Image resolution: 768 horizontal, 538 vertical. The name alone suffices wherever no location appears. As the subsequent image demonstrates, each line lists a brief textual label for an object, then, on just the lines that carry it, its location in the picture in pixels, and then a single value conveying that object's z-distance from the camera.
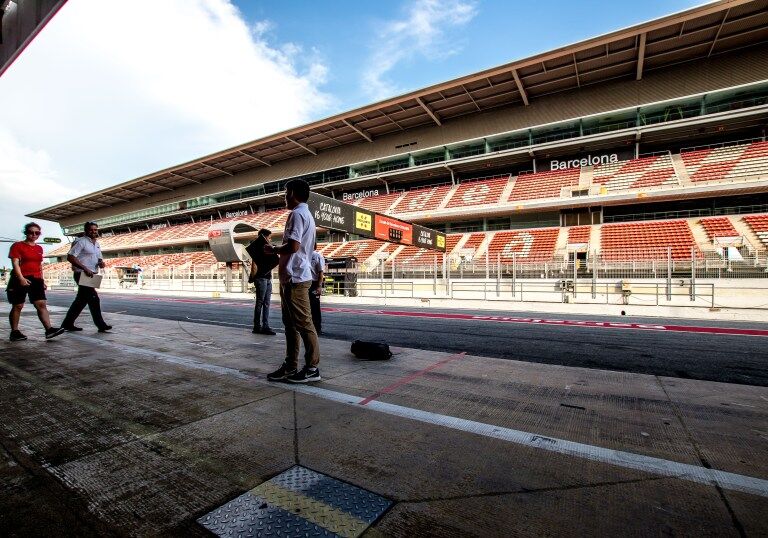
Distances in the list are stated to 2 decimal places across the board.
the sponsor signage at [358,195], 34.47
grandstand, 19.03
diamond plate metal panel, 1.24
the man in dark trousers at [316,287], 5.79
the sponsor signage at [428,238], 19.53
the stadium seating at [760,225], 16.68
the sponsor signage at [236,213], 42.73
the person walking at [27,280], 4.99
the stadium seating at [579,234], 21.30
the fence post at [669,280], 12.83
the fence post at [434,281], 16.37
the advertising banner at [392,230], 16.52
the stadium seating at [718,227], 17.73
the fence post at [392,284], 16.63
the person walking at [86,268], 5.46
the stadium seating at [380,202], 30.55
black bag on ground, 3.90
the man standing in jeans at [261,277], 5.83
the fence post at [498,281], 14.85
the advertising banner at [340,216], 14.17
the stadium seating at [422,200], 28.17
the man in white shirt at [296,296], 3.01
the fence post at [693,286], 12.00
